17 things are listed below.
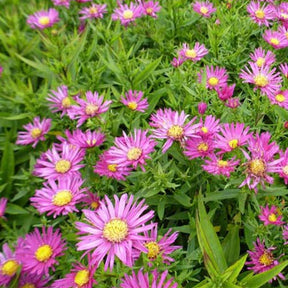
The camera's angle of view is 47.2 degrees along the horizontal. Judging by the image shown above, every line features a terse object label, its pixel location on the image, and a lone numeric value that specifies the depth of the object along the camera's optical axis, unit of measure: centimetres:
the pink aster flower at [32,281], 20
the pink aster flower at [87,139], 21
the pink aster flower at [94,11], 30
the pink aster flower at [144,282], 15
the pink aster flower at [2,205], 23
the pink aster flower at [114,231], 16
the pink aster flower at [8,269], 20
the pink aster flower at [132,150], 18
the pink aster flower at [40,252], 19
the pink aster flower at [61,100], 25
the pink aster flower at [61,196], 19
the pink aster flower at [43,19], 32
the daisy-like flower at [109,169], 20
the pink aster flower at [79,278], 16
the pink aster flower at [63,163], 21
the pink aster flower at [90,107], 22
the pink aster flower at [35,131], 26
